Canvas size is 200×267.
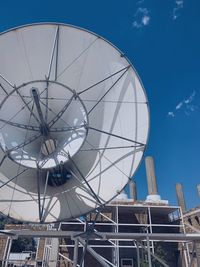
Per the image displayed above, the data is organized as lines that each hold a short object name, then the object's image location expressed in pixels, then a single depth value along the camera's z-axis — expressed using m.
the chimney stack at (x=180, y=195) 26.90
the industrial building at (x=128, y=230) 16.92
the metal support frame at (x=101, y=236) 7.04
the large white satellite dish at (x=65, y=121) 7.32
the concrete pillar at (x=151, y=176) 25.21
